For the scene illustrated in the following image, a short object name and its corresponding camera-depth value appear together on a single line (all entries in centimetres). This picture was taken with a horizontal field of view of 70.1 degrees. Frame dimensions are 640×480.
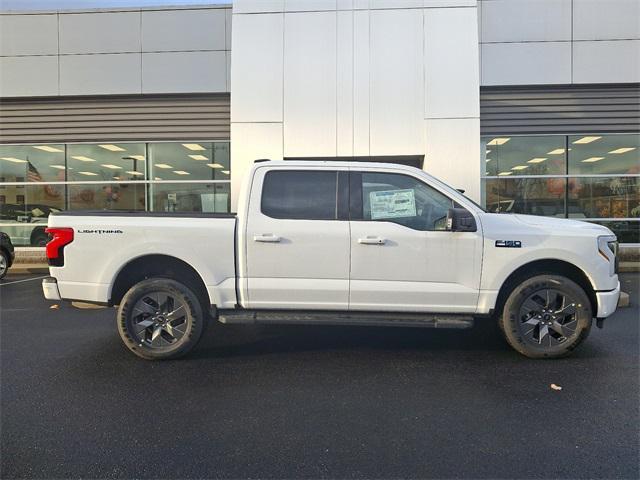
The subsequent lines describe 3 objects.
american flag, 1421
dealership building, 1075
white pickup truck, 456
